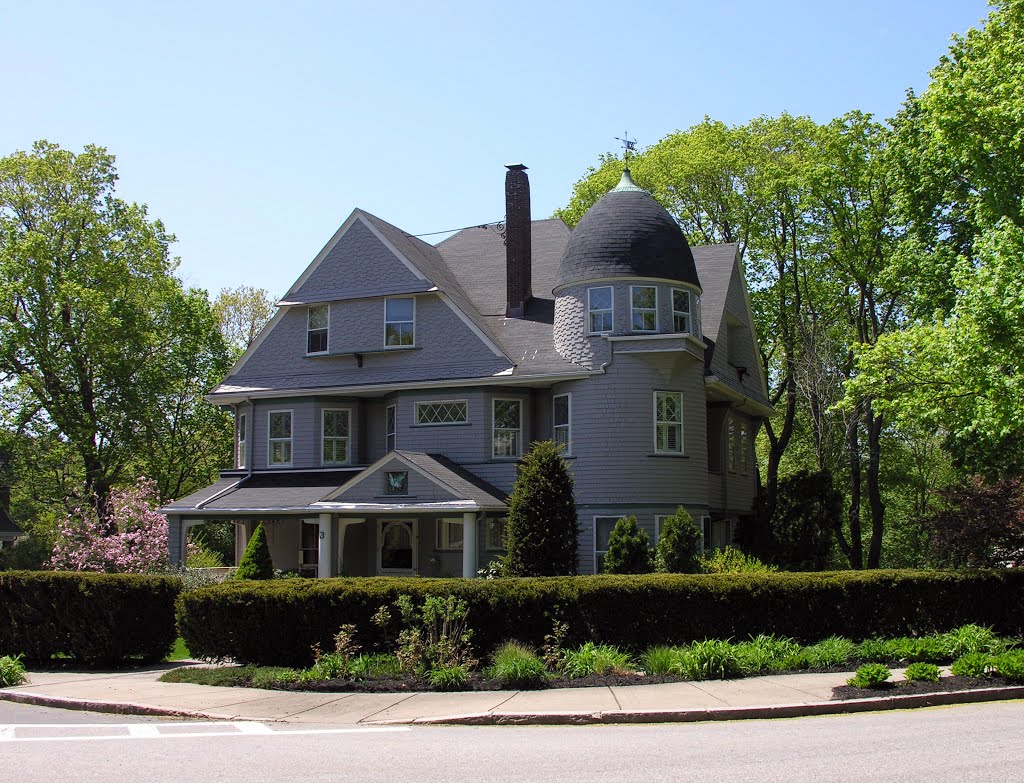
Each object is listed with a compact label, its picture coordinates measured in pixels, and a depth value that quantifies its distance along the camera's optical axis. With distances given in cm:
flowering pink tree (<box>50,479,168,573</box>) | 3338
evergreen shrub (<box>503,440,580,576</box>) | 2247
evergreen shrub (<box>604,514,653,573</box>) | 2297
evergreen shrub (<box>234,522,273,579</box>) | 2700
